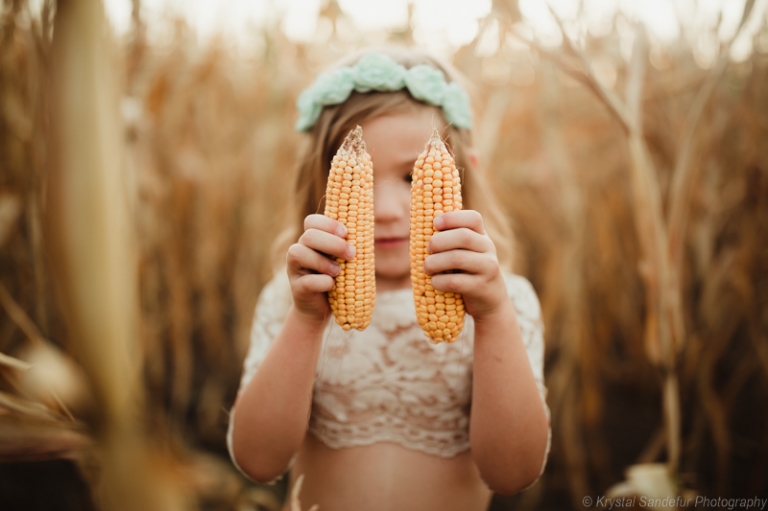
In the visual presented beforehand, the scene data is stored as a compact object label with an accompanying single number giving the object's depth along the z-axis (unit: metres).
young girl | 0.92
